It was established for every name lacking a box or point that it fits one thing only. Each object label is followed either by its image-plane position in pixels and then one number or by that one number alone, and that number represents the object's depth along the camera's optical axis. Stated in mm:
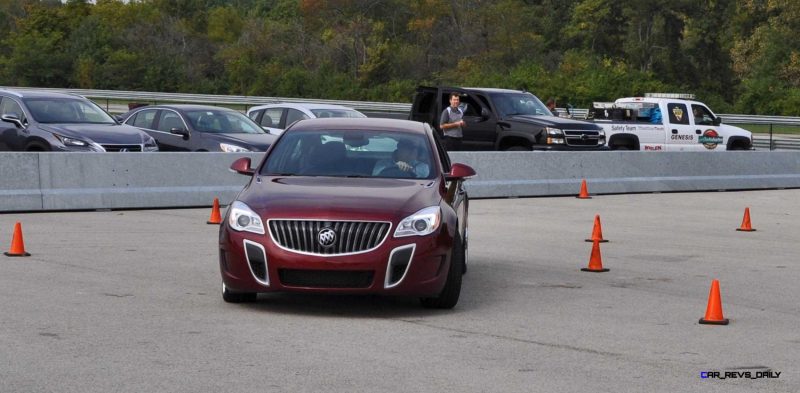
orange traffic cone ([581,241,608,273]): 12781
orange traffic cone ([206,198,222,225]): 16838
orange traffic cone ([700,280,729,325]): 9648
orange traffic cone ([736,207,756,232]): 17969
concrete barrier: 18125
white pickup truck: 29812
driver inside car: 10867
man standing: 23672
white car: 26484
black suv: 25219
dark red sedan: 9430
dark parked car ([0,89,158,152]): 20328
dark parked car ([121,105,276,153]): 22391
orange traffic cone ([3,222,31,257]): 12680
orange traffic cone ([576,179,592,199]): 23812
